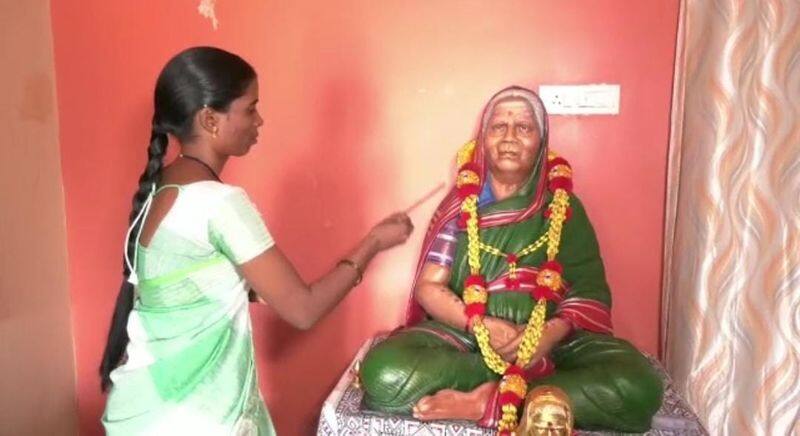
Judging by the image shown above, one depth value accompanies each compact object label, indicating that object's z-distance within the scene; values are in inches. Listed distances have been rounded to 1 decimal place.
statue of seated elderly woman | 62.8
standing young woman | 51.0
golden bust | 54.9
